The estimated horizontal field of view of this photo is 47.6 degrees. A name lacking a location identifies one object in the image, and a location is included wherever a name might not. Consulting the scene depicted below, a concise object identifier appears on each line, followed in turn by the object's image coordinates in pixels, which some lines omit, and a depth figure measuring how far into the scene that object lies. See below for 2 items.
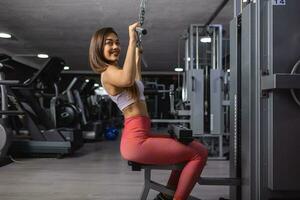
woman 1.93
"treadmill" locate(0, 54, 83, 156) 5.12
